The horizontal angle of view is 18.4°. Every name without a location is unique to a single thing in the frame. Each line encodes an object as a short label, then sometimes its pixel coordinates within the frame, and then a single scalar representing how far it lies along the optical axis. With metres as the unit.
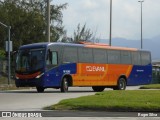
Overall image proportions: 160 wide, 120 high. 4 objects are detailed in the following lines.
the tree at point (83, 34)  81.56
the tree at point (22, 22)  66.12
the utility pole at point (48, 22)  39.50
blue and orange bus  31.22
